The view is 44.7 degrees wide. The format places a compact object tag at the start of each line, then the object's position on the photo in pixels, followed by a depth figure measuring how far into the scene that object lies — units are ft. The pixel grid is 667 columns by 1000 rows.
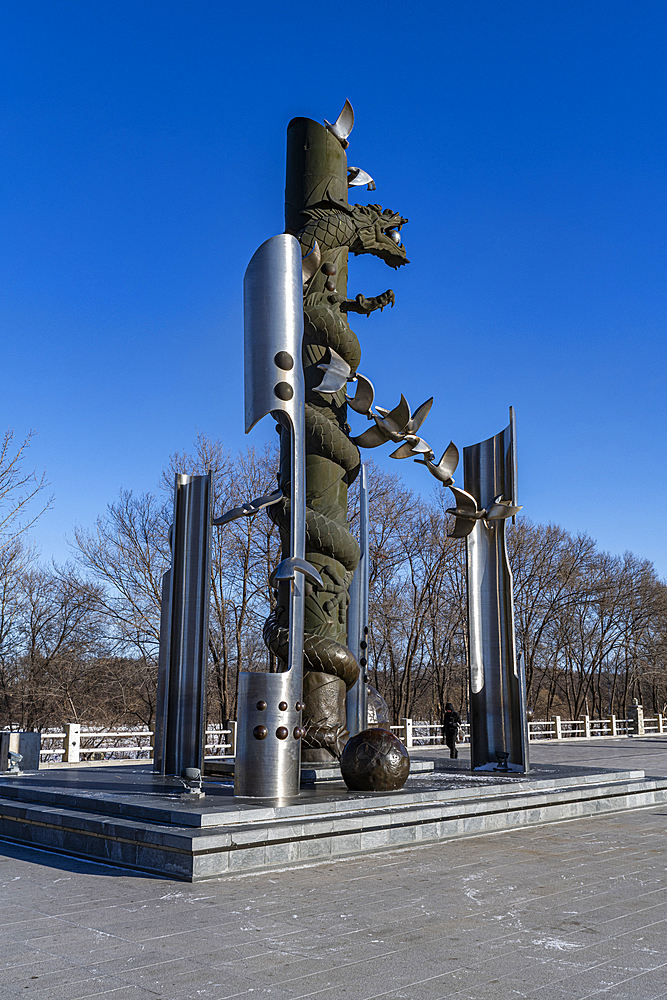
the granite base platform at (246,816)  20.95
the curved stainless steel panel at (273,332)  30.99
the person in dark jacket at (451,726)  61.05
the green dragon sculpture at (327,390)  35.19
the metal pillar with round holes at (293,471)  26.78
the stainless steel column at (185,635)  34.17
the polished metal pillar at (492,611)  37.37
